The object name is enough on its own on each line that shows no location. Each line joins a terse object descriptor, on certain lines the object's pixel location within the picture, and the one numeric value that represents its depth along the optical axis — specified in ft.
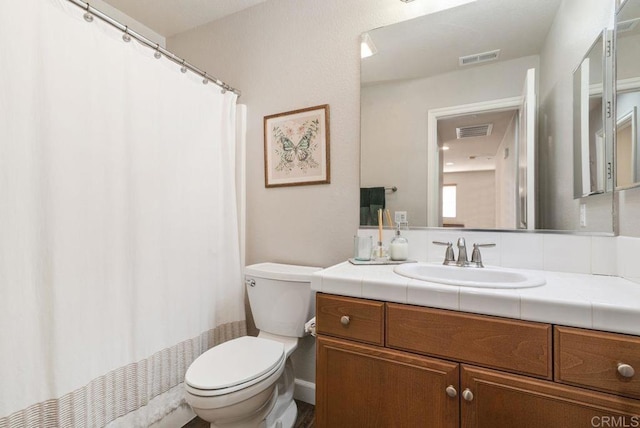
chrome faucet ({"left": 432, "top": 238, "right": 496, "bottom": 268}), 4.21
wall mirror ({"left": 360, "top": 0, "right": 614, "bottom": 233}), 4.09
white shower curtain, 3.22
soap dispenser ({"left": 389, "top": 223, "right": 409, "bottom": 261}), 4.76
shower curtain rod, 3.82
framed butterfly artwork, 5.73
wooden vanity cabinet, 2.51
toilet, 3.73
